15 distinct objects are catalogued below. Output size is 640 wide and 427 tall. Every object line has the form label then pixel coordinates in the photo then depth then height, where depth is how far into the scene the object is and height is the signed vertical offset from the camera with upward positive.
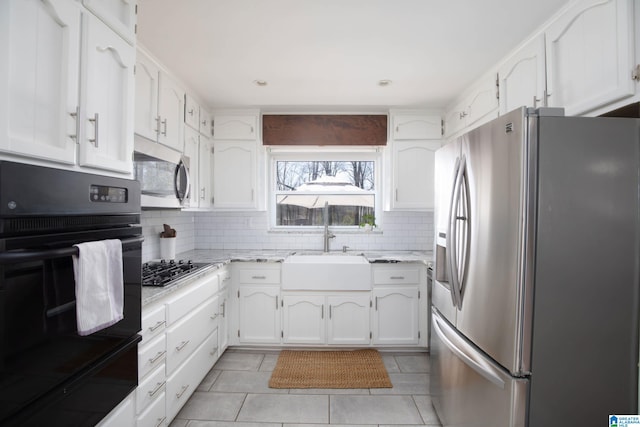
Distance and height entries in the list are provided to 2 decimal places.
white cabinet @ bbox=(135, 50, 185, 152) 1.88 +0.71
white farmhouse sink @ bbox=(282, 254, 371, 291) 2.76 -0.56
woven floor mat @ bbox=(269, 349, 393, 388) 2.32 -1.25
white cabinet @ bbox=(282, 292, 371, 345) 2.78 -0.94
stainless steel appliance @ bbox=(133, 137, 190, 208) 1.88 +0.24
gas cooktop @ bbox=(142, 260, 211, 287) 1.83 -0.40
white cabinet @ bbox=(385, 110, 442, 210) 3.05 +0.56
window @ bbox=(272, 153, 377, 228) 3.54 +0.27
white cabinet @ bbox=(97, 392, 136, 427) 1.21 -0.84
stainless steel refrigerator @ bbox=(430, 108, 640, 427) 1.17 -0.20
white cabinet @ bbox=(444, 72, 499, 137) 2.18 +0.85
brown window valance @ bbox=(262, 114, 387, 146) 3.15 +0.85
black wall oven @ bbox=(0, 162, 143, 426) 0.81 -0.26
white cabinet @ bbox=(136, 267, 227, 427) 1.52 -0.80
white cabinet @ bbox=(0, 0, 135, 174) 0.85 +0.40
